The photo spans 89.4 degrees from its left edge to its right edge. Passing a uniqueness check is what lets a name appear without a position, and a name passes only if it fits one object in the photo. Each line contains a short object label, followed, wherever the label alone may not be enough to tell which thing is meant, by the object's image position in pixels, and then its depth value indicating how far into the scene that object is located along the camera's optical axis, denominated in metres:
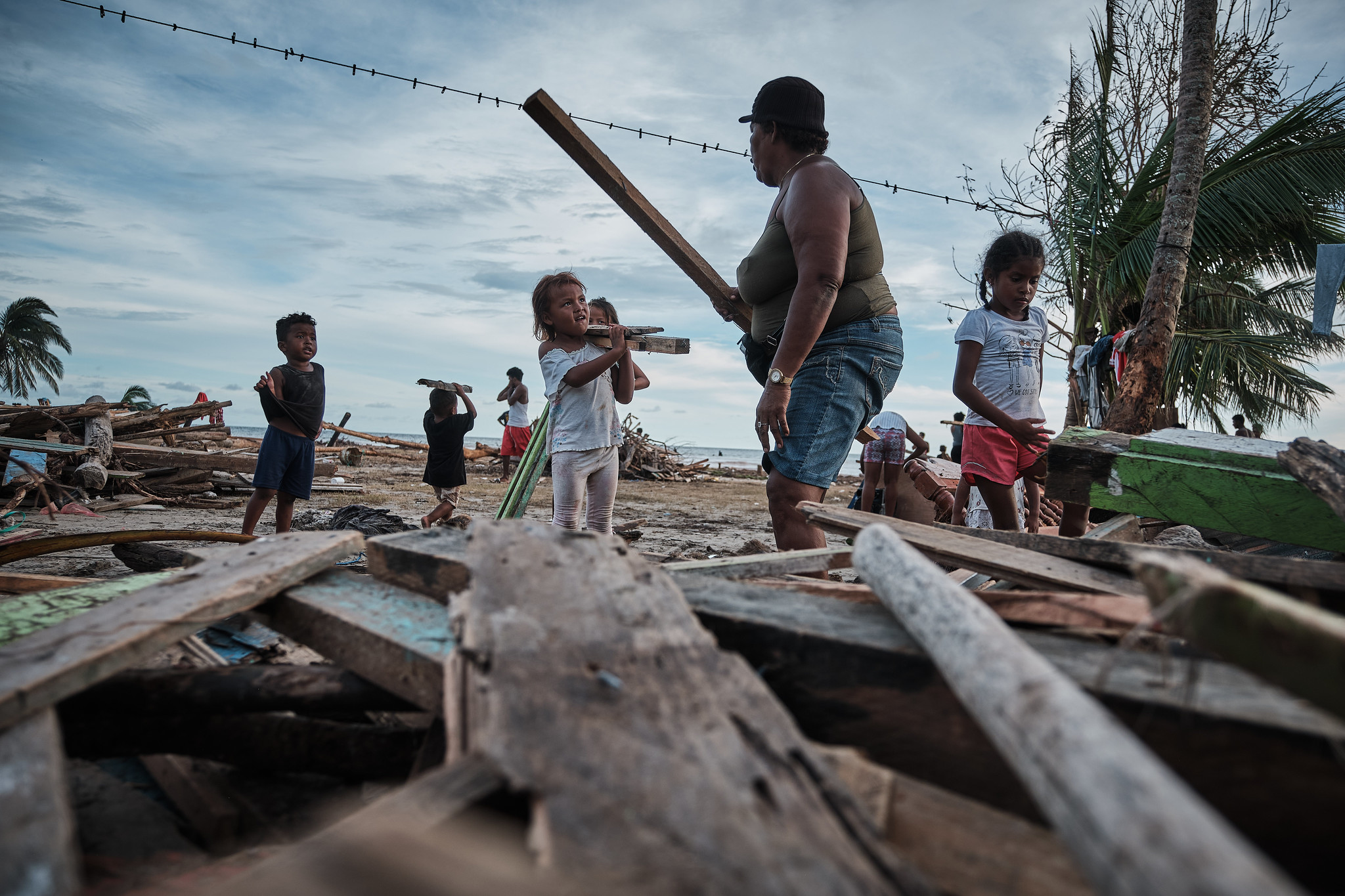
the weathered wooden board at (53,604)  1.48
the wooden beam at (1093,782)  0.51
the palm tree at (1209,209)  9.59
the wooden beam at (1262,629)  0.65
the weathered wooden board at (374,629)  1.23
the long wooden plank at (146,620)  1.05
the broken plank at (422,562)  1.53
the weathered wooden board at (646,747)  0.70
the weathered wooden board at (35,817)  0.72
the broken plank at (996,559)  1.79
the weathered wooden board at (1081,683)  0.81
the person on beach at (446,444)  7.24
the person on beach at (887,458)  6.98
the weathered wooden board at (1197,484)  2.34
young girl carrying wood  4.06
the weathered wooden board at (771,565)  1.99
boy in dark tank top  5.04
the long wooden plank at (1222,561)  1.65
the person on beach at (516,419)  10.43
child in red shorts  3.72
